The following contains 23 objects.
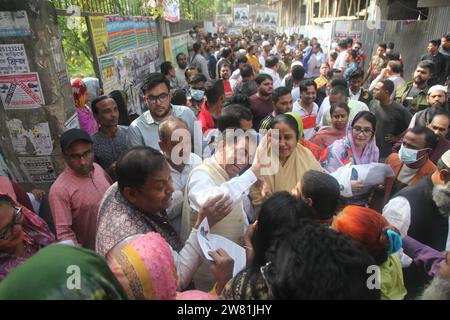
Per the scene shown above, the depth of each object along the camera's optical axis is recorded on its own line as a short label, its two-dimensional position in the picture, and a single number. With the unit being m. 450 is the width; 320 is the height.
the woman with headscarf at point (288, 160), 2.41
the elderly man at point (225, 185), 1.78
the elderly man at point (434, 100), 3.57
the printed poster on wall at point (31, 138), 2.86
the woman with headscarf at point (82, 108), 3.54
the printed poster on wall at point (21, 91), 2.69
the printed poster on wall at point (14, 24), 2.54
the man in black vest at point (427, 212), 1.91
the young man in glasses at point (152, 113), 3.08
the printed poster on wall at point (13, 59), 2.61
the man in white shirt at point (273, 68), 6.65
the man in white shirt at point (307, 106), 4.20
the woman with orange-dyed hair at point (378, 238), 1.44
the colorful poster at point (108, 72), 4.38
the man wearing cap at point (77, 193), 2.10
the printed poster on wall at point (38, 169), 2.97
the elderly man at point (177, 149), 2.26
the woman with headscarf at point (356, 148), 2.93
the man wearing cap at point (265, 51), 10.51
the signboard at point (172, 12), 8.64
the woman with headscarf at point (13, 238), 1.63
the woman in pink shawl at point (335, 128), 3.49
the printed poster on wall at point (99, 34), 4.18
